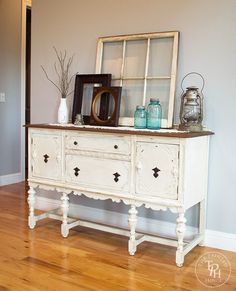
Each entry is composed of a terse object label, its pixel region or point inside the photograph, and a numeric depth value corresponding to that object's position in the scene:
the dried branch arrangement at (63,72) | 3.40
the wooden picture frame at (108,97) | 2.91
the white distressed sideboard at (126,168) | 2.42
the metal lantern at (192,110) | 2.64
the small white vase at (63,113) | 3.19
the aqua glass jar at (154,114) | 2.67
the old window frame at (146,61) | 2.79
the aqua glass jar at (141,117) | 2.74
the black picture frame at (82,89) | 3.03
